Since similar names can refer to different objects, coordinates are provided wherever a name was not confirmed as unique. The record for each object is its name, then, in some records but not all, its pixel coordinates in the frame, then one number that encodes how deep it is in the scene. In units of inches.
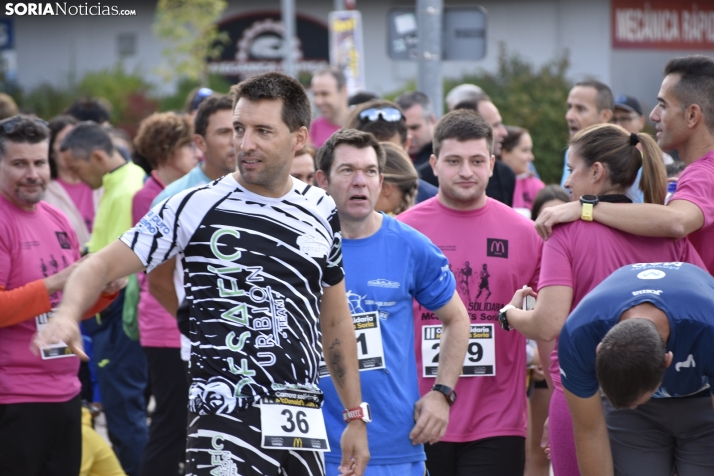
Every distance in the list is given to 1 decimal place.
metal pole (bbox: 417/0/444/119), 687.1
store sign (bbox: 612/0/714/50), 2191.2
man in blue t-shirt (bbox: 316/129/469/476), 330.0
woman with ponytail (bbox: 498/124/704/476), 318.7
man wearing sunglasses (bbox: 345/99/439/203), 506.3
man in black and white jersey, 267.6
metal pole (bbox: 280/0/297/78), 1656.0
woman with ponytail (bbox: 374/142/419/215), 427.2
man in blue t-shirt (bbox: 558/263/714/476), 260.8
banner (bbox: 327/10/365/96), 1053.8
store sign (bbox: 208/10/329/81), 2484.0
